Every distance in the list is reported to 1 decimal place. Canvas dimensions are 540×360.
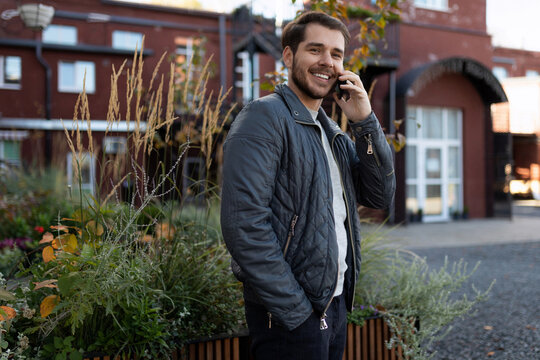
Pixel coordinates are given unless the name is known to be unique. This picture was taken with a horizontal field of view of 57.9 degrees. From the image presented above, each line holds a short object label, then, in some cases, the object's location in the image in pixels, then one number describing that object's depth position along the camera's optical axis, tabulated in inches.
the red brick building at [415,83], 468.1
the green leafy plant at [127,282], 72.5
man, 56.6
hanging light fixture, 238.5
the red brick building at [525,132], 887.1
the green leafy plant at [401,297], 101.7
